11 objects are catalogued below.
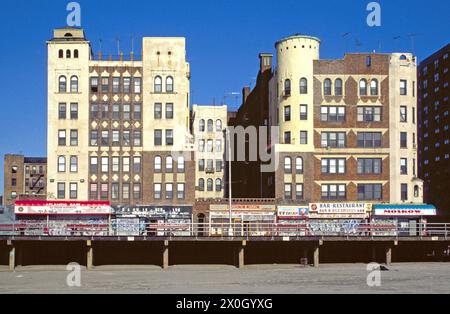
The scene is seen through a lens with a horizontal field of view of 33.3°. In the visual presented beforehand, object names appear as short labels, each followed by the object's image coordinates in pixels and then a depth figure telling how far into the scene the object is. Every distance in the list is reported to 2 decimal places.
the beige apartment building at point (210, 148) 104.69
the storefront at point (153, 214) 83.12
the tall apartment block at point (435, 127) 145.50
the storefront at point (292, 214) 82.62
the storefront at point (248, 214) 82.38
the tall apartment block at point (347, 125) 83.88
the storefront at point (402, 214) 82.44
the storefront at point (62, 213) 78.88
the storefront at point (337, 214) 82.75
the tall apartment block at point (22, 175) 145.50
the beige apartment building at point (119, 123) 84.19
